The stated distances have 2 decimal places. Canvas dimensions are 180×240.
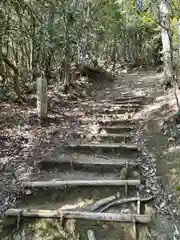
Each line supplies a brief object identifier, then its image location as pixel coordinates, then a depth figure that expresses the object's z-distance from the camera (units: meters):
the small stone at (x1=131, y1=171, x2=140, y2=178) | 2.86
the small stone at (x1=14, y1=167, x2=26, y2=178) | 2.89
